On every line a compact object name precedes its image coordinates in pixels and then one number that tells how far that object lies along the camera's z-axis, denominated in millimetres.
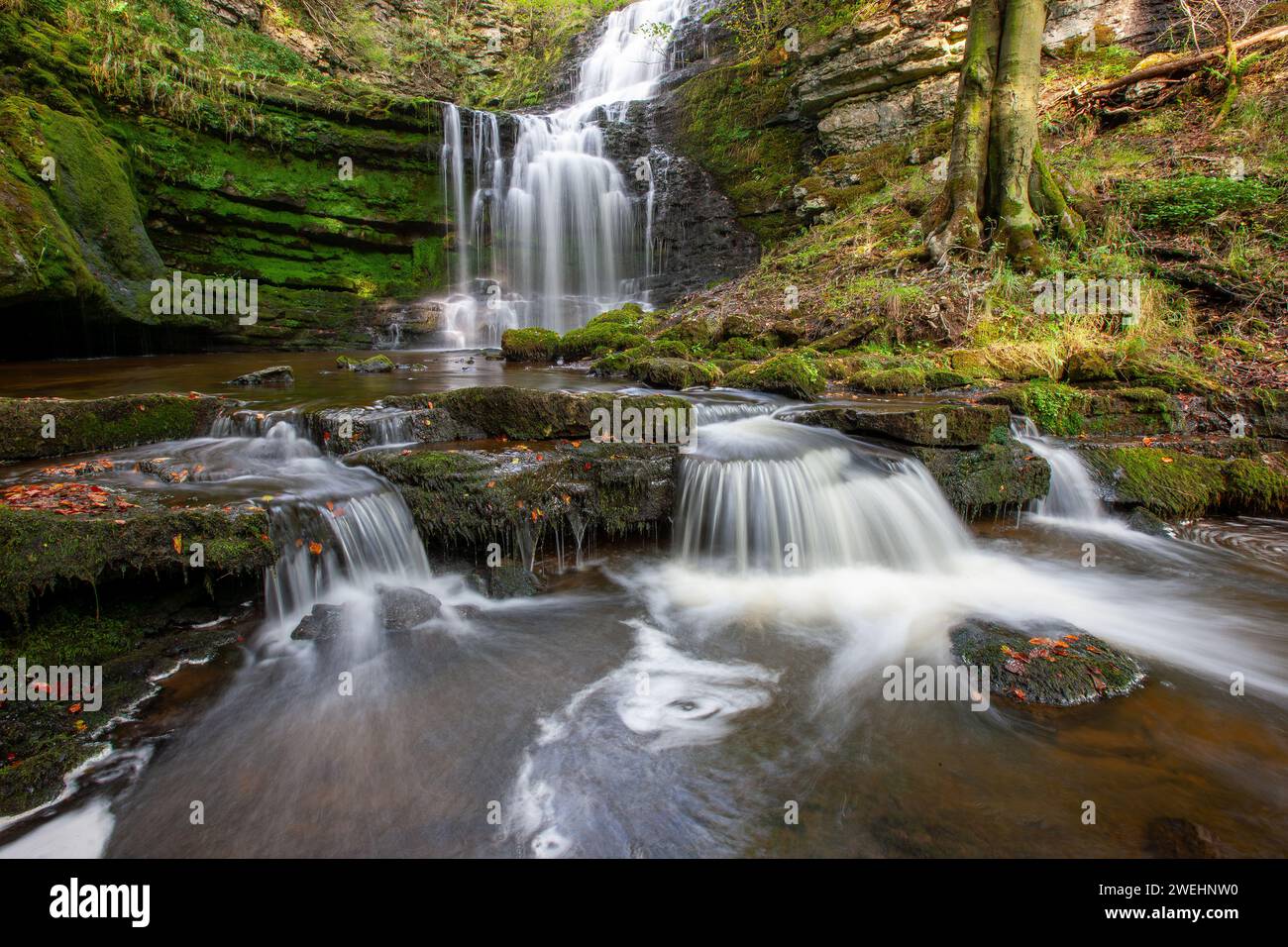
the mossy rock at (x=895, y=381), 7555
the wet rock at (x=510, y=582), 4402
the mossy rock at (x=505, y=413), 5398
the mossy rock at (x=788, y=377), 7402
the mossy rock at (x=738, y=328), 10062
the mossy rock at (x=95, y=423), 4637
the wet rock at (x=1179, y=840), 2217
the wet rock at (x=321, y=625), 3717
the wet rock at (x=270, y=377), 8289
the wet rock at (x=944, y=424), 5559
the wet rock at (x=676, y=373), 7945
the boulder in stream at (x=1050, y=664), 3115
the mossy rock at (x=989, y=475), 5508
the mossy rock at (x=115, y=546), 3021
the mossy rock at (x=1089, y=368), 6890
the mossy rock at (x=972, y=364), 7785
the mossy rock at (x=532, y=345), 11734
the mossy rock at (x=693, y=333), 10250
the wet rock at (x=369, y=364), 10047
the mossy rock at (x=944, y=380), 7586
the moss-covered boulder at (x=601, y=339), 11016
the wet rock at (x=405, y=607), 3951
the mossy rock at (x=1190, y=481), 5504
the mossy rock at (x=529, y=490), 4488
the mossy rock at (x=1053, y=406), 6438
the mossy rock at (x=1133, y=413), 6371
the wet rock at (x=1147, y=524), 5406
